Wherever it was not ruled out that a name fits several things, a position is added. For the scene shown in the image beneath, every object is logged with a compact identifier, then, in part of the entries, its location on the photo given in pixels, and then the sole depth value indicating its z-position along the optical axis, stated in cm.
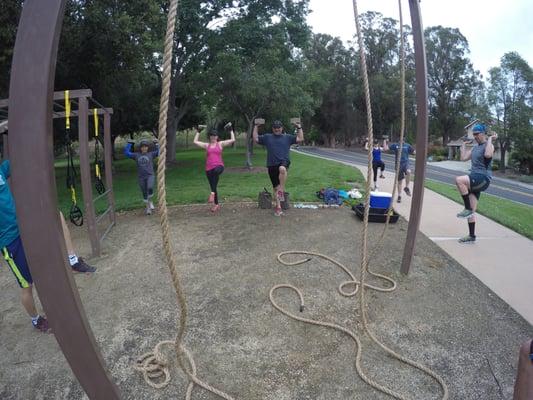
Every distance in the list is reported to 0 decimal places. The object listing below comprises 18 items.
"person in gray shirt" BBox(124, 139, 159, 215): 716
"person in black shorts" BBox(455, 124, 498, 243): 512
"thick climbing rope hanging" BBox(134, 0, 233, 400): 140
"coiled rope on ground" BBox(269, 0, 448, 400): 238
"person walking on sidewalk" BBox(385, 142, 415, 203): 829
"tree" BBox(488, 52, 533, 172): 3716
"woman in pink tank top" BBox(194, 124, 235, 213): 707
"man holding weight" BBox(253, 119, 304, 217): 673
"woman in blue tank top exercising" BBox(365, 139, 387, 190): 980
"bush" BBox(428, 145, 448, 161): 4875
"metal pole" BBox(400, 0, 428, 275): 380
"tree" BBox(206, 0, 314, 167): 1405
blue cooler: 641
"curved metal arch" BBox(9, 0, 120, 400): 160
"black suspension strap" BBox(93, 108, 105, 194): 546
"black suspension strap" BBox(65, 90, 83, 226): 402
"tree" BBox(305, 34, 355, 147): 5050
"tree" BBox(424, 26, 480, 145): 5484
